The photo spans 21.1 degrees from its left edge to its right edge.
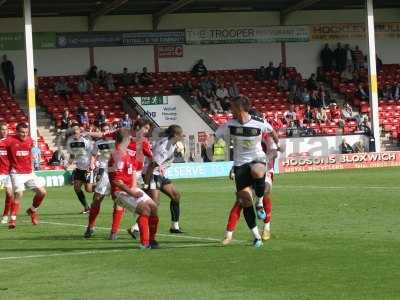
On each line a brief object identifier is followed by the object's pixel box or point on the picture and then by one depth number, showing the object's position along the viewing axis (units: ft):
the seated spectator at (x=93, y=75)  164.14
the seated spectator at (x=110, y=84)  161.38
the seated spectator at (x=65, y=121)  146.41
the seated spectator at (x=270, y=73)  173.17
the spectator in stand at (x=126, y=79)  163.22
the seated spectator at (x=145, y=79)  164.35
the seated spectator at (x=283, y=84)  170.31
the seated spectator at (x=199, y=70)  170.81
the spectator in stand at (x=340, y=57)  178.40
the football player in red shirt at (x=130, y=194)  47.14
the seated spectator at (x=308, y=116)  159.12
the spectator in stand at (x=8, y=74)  157.48
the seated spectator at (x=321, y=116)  160.45
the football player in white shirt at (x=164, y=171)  54.75
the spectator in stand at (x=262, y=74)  173.17
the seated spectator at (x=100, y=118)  147.84
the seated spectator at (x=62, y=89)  158.51
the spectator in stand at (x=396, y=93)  170.50
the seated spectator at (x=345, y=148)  148.36
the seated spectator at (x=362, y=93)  169.48
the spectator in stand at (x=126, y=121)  144.34
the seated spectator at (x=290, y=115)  157.07
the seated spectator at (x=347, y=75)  175.71
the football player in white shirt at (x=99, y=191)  55.31
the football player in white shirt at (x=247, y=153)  46.39
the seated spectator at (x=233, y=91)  163.85
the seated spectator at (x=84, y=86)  160.15
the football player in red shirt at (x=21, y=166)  64.28
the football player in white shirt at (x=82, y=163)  79.00
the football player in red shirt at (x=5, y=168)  65.43
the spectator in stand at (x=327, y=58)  178.60
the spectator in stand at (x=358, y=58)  178.87
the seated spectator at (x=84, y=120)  146.93
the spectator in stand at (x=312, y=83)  171.53
